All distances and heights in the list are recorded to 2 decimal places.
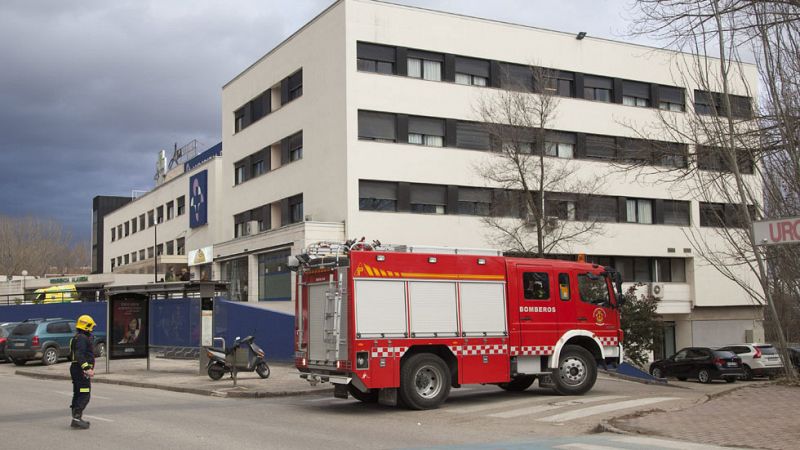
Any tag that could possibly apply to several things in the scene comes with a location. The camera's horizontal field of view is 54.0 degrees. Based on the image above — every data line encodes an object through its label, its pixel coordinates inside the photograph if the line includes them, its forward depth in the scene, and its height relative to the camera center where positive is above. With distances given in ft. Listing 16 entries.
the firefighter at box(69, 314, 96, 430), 39.42 -3.90
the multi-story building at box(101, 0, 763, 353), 108.78 +21.50
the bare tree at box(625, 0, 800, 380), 44.42 +9.59
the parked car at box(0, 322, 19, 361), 100.32 -5.09
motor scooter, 65.57 -5.90
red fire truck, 46.29 -2.20
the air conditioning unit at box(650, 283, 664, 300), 127.65 -1.02
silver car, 103.35 -10.35
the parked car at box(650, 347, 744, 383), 98.02 -10.63
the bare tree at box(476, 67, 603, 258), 91.15 +14.88
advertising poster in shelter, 78.48 -3.68
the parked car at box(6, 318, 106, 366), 93.09 -5.70
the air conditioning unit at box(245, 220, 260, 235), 128.77 +10.37
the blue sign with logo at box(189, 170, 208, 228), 156.04 +18.51
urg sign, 31.53 +2.08
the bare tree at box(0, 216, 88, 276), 255.29 +15.69
